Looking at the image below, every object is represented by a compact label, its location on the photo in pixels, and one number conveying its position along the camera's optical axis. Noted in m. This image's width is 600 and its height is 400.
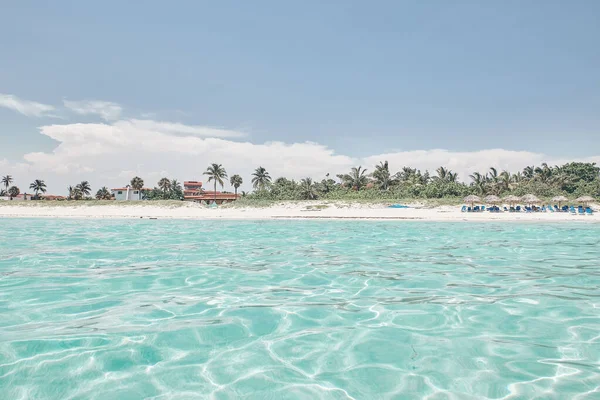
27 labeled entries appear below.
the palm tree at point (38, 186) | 87.69
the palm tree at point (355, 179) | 52.22
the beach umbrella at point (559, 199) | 34.28
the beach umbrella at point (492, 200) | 34.72
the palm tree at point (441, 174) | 53.11
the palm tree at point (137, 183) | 80.19
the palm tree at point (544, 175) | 51.34
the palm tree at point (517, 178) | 49.02
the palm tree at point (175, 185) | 81.86
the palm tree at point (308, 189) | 48.91
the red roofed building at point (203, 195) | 69.50
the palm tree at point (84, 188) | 81.26
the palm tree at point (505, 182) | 46.66
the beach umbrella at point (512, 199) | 34.47
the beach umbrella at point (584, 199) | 32.47
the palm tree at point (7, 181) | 90.44
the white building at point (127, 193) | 75.19
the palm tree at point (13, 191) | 88.77
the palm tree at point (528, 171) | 60.84
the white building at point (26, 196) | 82.91
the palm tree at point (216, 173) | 73.56
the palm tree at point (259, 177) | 72.00
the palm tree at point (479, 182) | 45.72
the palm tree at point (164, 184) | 83.44
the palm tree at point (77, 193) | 77.31
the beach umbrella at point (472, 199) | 33.98
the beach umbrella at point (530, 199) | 33.31
